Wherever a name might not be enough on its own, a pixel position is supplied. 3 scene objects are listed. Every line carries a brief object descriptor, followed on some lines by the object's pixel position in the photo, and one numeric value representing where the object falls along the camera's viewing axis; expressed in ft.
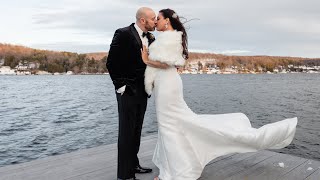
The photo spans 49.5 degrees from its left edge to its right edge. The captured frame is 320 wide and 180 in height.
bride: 11.96
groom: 11.93
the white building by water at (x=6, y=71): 445.25
